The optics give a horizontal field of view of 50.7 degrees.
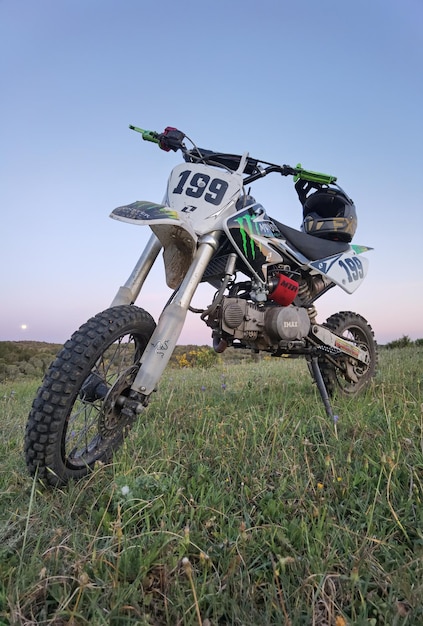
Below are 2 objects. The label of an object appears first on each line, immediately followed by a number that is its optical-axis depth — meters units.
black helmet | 3.89
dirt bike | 2.08
